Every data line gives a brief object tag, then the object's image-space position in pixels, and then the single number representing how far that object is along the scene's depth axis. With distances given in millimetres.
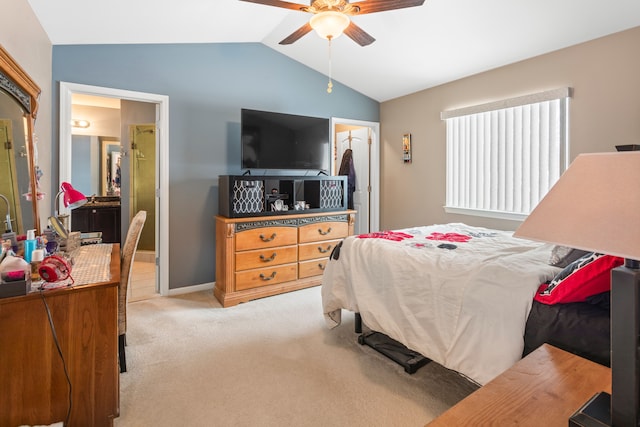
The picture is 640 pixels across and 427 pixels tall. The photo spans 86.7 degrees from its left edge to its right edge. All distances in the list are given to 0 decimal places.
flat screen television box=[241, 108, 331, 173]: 3719
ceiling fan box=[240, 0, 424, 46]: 2205
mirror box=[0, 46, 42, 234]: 1744
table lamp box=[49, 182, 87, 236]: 2207
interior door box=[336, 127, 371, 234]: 5297
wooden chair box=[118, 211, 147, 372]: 2139
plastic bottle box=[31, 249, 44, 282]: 1600
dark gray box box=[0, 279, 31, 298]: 1382
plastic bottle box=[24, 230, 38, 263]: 1673
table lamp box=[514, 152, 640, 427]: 666
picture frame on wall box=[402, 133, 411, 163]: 4672
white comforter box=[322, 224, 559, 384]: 1591
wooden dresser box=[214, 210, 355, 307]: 3410
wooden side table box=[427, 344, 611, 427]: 840
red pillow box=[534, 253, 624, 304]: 1313
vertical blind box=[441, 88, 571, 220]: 3240
